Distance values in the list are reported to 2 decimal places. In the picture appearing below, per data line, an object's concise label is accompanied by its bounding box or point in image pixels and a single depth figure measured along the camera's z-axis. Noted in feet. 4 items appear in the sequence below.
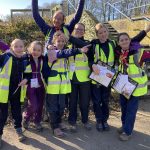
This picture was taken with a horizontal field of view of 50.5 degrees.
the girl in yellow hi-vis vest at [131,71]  9.14
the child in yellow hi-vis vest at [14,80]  8.82
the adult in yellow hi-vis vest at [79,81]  9.52
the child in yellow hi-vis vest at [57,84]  9.24
